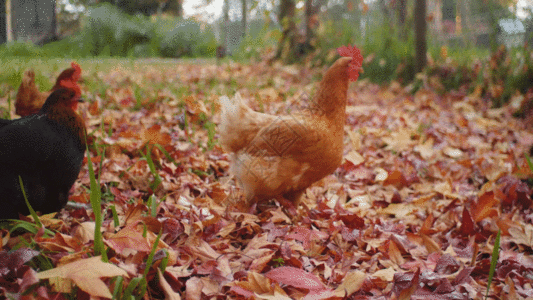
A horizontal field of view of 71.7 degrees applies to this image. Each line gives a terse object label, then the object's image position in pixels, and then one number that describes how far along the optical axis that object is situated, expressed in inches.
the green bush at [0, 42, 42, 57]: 259.6
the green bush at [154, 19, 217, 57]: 491.8
